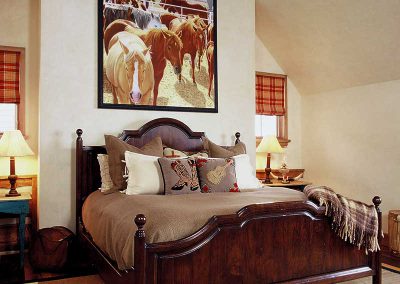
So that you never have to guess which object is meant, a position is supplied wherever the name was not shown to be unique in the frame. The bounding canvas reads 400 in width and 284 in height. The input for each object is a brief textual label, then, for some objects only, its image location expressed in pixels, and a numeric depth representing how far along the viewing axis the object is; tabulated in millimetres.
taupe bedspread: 2154
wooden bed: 2064
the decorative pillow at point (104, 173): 3453
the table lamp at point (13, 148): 3543
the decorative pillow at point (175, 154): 3791
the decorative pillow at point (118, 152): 3385
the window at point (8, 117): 3975
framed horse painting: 3986
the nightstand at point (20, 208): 3383
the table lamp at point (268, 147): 4883
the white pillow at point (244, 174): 3486
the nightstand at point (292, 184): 4629
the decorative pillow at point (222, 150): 3875
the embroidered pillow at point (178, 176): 3094
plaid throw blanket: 2623
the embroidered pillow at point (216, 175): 3238
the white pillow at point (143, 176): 3107
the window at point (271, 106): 5418
